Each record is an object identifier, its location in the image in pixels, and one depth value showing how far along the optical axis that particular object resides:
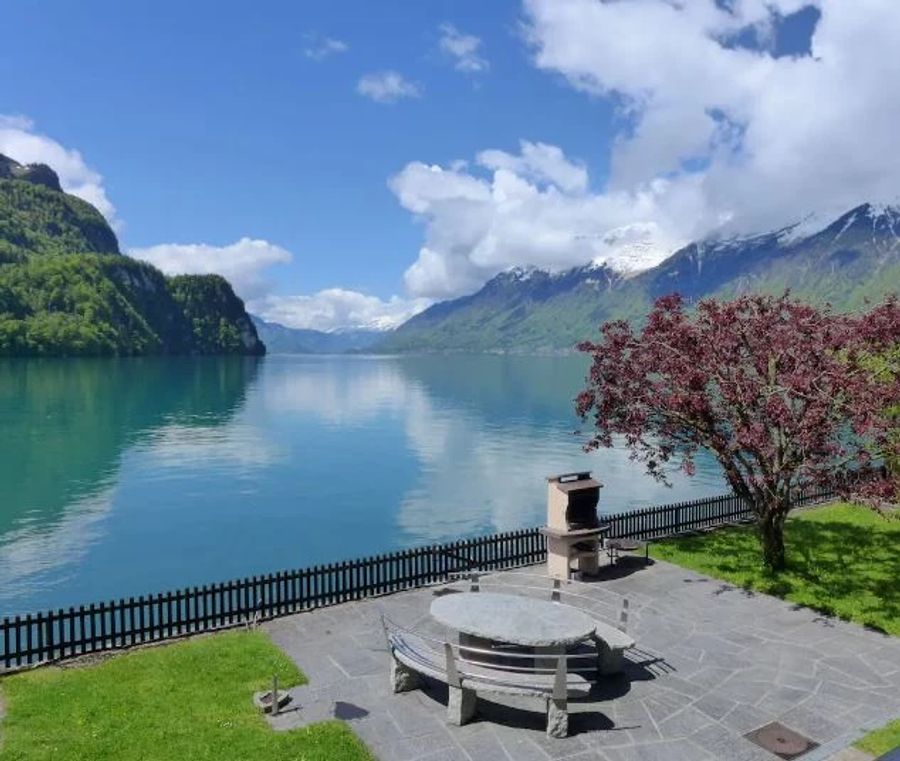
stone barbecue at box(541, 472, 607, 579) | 19.61
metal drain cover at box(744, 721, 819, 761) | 11.23
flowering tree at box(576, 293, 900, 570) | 17.89
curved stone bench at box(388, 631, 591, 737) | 11.57
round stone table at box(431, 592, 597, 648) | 12.25
